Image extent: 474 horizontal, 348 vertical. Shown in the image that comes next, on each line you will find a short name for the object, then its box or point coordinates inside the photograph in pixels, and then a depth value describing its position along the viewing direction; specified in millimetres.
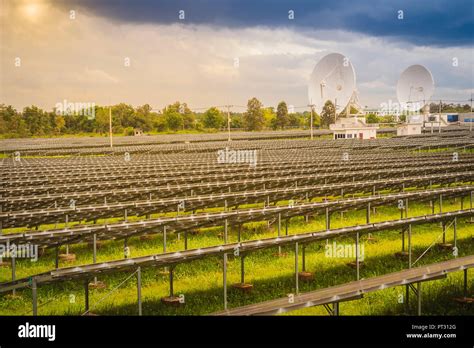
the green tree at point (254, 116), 123819
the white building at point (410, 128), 89312
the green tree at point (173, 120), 111625
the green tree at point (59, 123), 92938
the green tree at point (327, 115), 131825
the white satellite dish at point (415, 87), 97938
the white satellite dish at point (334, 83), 86688
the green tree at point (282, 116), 127606
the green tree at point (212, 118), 118875
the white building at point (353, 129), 81375
